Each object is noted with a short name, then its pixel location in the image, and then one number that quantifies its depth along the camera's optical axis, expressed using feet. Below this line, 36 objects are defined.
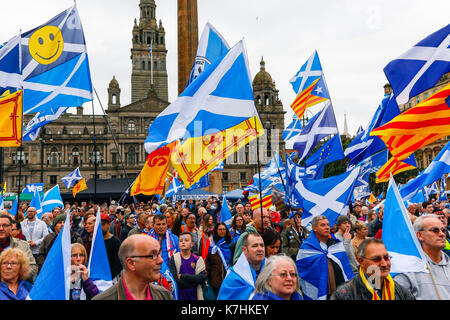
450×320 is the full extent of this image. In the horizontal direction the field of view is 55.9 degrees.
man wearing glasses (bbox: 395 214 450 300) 11.34
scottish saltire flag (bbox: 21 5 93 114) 27.68
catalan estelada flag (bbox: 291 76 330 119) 35.05
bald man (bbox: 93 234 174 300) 9.36
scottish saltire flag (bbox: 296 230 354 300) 14.90
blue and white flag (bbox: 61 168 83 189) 81.59
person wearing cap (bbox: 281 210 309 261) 20.39
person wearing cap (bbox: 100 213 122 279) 18.17
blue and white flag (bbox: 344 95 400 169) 27.55
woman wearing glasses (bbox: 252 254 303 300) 10.07
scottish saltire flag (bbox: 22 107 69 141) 28.60
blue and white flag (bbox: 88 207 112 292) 13.38
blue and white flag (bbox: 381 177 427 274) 11.78
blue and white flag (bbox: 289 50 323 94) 36.27
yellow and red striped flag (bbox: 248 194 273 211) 39.83
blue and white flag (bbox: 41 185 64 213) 40.37
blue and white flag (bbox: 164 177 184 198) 51.98
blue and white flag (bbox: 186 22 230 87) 26.68
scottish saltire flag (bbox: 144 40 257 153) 20.24
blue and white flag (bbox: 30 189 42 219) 41.63
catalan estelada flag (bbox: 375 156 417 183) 24.30
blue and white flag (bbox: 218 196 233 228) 33.91
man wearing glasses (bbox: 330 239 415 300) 10.66
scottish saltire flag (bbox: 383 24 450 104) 17.69
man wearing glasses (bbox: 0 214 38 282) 16.28
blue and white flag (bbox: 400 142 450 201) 26.27
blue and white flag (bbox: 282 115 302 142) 63.22
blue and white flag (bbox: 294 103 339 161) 29.76
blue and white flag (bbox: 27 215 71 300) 10.69
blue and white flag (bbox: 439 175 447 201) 48.40
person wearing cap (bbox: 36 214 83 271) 19.21
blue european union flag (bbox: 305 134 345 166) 28.55
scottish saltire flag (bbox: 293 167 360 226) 19.74
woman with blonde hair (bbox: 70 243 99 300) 11.64
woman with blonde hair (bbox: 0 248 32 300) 11.56
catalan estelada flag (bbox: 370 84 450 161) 17.03
